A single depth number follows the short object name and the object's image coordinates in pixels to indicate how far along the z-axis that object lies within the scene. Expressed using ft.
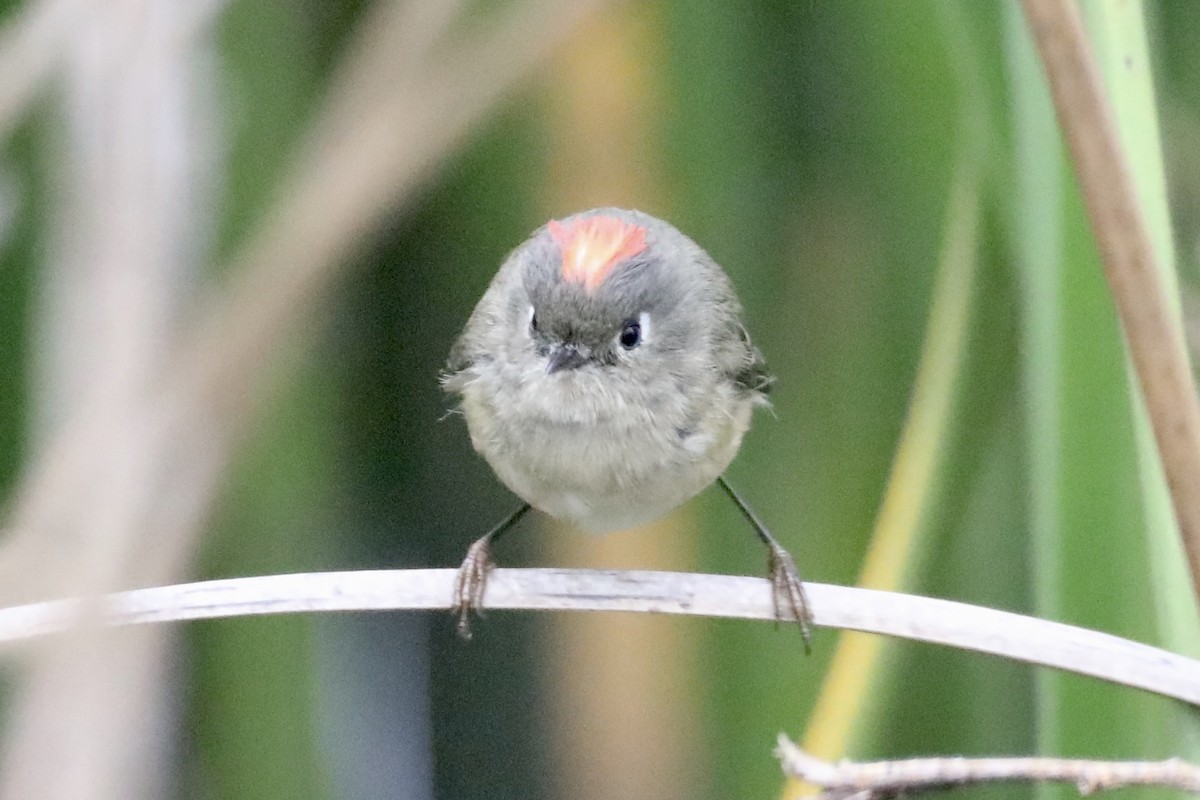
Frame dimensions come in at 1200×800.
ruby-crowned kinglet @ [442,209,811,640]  12.22
